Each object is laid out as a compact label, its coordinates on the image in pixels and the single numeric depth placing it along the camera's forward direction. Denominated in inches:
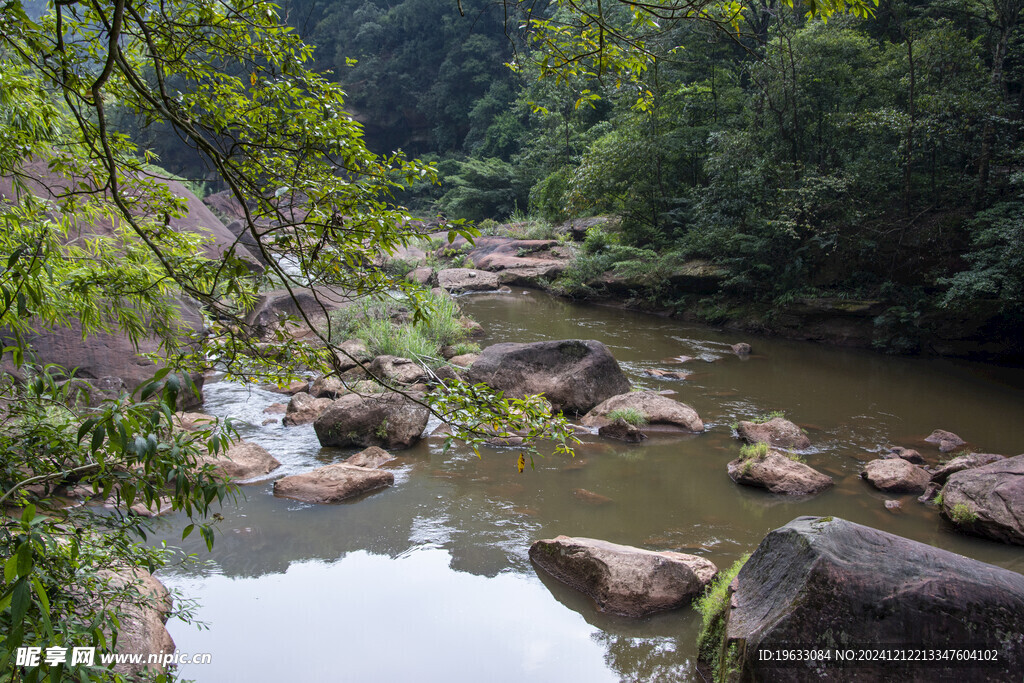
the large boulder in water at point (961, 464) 223.7
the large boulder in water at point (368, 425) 261.0
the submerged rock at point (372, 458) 241.9
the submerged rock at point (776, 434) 263.6
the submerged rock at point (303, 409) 291.2
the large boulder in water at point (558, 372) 302.8
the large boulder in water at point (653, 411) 285.2
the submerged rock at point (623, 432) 271.0
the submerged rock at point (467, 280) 751.7
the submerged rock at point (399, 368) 309.6
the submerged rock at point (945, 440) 269.0
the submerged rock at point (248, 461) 224.3
